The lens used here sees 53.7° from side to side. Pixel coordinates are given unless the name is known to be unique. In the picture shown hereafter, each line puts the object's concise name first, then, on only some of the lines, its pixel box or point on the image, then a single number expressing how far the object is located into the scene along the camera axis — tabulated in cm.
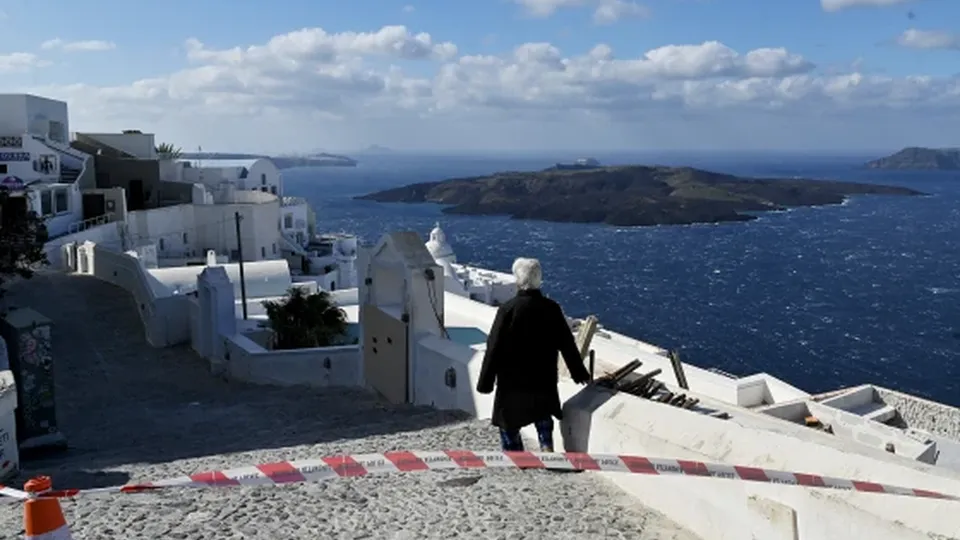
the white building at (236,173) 5412
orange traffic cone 437
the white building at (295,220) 5378
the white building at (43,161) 3859
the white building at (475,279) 3981
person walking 671
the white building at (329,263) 4722
